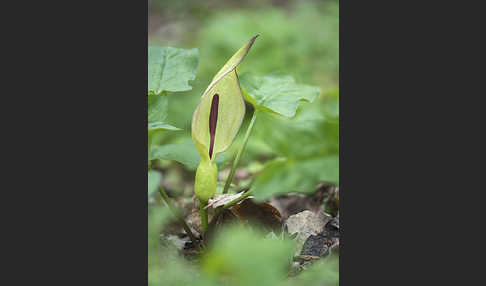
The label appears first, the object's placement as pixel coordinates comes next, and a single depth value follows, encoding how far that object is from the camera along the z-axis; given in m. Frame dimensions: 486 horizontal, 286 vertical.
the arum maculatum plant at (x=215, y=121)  1.69
